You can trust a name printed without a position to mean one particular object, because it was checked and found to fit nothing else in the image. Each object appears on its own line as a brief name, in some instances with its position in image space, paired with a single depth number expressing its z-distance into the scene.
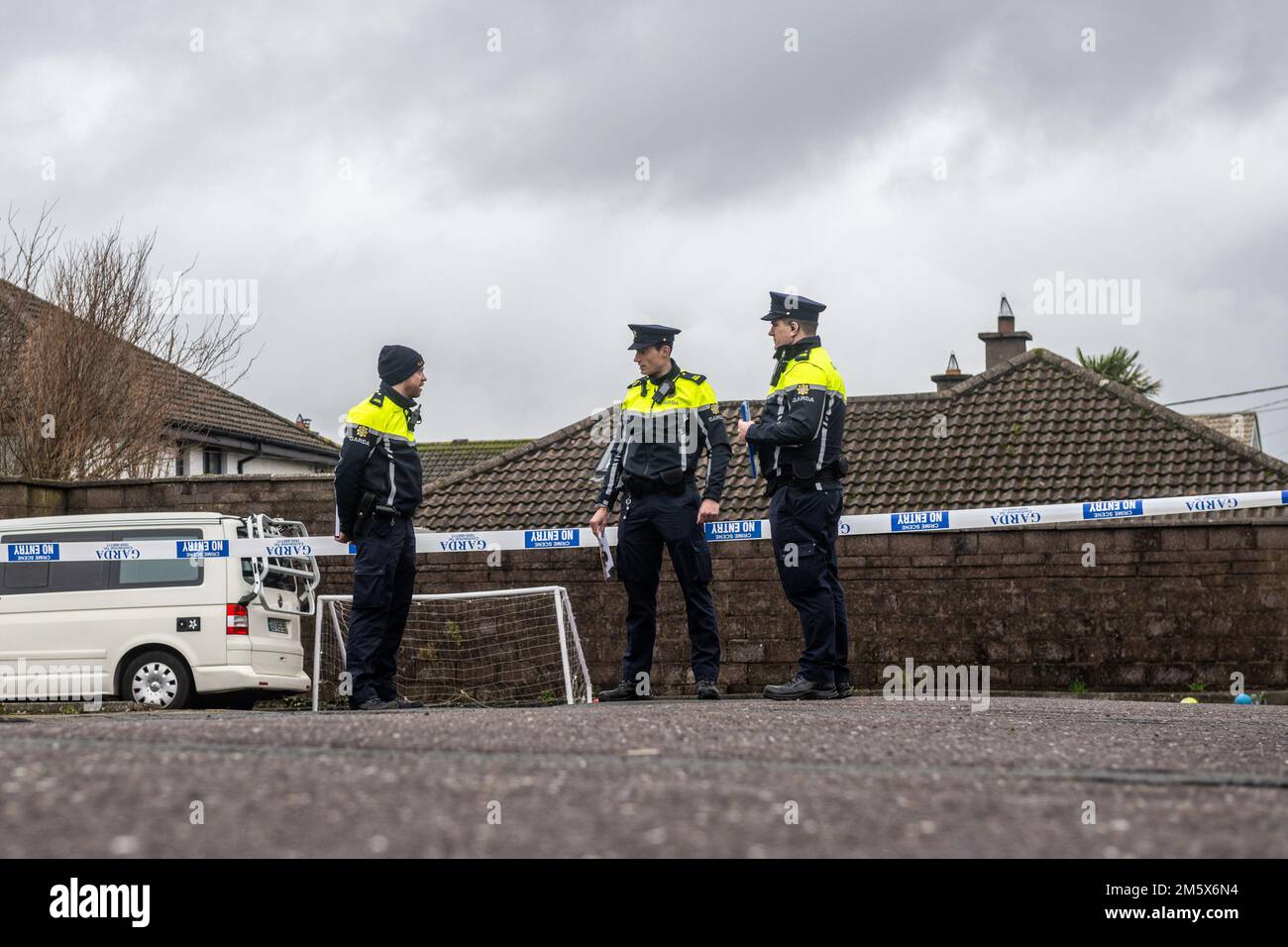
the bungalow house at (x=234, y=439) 27.39
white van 11.57
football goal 13.96
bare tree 18.12
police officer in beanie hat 8.57
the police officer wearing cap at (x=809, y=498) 8.48
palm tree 64.19
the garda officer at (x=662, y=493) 8.70
